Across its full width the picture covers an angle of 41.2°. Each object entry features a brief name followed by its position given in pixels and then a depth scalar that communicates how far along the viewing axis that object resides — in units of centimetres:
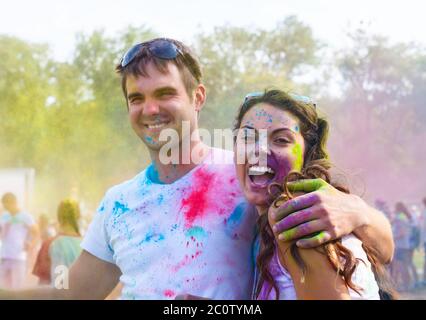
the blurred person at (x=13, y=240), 569
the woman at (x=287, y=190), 135
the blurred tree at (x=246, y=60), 1331
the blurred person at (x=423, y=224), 672
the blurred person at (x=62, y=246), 420
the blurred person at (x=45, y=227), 702
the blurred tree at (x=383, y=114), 1588
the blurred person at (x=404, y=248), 677
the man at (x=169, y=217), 175
